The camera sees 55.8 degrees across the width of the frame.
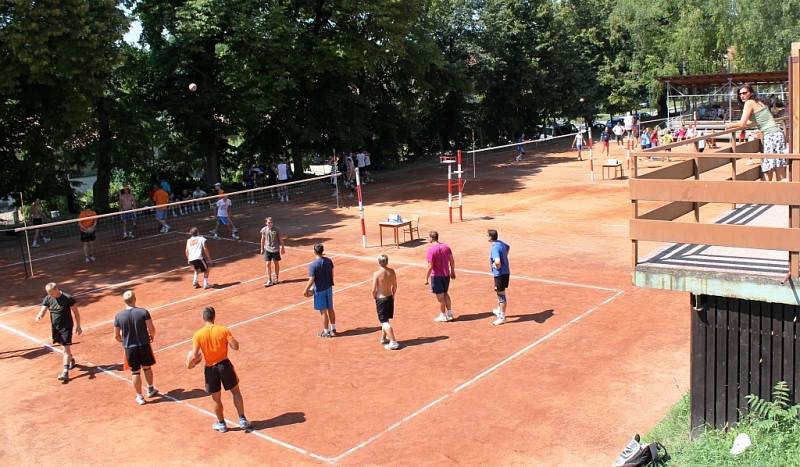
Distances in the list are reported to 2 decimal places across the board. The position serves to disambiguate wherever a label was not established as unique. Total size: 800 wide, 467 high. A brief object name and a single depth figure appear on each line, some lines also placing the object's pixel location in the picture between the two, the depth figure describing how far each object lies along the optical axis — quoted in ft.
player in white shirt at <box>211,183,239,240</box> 83.92
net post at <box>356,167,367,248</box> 75.16
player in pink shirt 48.93
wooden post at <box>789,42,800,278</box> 25.79
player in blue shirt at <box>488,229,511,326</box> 48.16
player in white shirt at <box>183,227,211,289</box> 62.13
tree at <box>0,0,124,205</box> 80.69
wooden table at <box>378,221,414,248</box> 73.05
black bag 28.96
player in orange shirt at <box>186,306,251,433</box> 34.68
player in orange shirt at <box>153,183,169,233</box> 90.29
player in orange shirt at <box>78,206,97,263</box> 77.41
